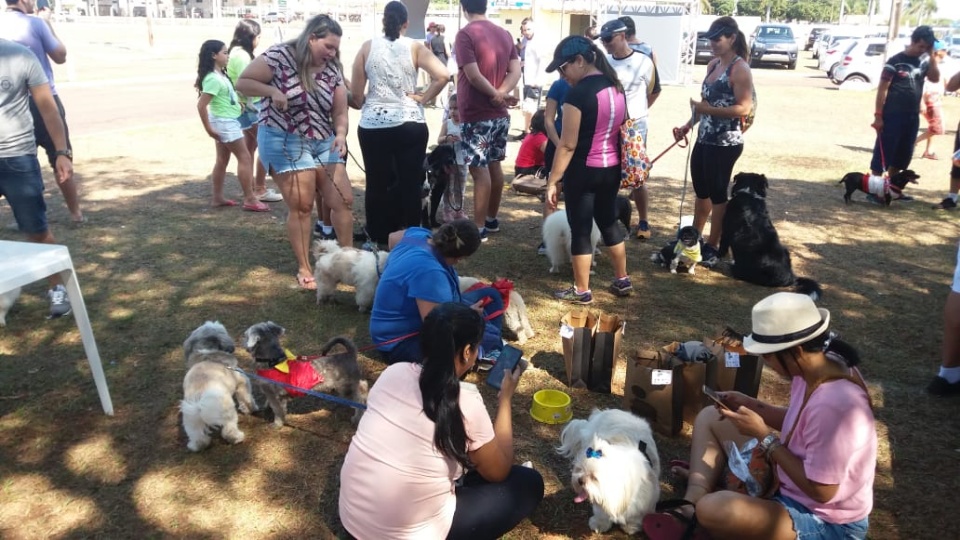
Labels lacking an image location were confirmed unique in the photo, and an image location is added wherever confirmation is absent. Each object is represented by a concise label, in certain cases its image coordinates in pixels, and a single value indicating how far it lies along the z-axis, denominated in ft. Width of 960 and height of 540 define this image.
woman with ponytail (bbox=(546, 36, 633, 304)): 14.08
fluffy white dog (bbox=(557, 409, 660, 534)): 8.53
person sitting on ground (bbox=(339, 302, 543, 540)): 7.20
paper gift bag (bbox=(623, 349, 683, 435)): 10.88
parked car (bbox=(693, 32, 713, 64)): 100.48
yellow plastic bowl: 11.59
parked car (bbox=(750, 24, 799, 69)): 97.09
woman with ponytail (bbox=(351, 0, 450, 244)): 17.69
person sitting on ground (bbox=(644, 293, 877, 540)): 7.10
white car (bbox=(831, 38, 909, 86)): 71.00
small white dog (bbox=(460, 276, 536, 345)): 14.35
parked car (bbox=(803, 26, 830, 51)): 136.67
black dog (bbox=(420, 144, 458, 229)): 21.66
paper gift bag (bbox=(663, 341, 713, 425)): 11.12
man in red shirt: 18.92
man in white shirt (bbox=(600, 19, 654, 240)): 20.17
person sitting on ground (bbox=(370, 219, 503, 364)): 11.23
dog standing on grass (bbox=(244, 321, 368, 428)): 10.85
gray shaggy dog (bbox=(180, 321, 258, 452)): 10.25
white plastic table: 9.50
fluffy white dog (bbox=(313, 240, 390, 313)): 15.61
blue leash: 10.37
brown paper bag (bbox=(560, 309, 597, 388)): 12.28
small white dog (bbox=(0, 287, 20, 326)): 14.69
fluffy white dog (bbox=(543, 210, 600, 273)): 17.84
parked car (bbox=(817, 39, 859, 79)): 78.33
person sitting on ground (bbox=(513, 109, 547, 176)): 26.63
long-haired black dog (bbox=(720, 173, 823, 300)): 17.35
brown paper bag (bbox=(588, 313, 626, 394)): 12.21
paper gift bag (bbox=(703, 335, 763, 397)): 11.18
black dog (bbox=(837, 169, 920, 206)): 25.49
